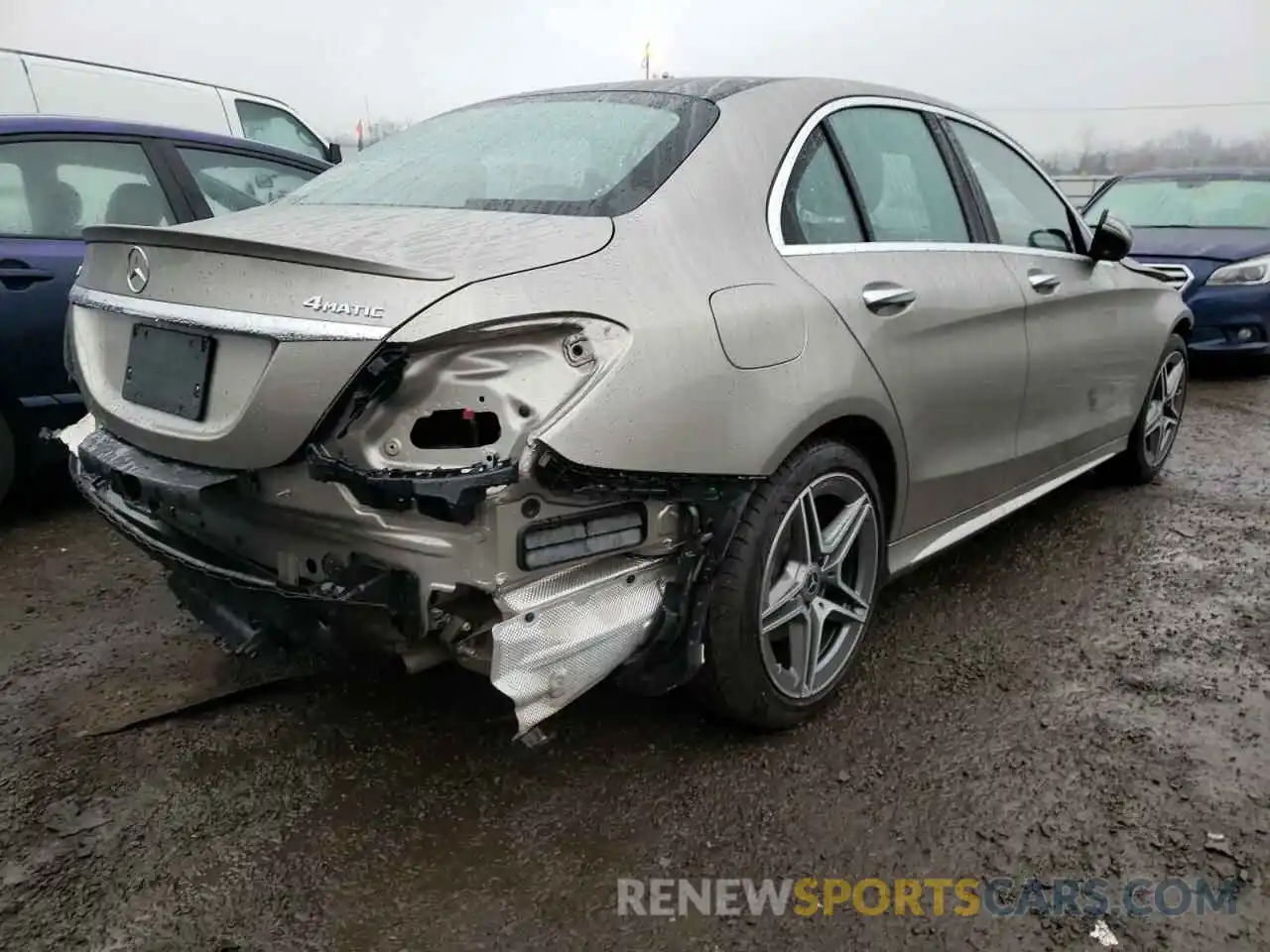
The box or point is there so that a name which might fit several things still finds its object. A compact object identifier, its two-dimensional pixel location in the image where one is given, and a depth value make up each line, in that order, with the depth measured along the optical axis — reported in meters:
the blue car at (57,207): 3.92
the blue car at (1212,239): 7.47
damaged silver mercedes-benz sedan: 1.92
